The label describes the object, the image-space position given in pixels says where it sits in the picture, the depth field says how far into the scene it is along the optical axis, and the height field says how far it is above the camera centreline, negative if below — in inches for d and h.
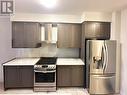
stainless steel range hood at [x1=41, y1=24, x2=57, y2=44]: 106.1 +15.8
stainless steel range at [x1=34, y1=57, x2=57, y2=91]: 91.4 -35.4
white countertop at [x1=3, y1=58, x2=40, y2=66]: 91.9 -19.7
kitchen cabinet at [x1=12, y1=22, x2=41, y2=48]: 101.2 +13.6
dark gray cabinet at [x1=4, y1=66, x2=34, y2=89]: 92.2 -34.8
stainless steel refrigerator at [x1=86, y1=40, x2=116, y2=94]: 86.3 -21.4
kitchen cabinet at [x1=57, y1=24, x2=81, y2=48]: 104.6 +13.1
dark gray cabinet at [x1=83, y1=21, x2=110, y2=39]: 97.1 +18.6
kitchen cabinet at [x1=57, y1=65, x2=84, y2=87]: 95.2 -34.9
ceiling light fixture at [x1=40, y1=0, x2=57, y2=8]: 67.9 +36.5
